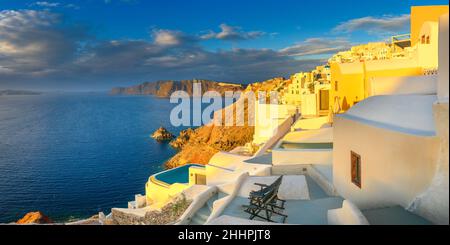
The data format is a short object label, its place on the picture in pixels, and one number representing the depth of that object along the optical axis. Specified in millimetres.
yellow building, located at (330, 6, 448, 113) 14391
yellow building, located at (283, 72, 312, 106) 45800
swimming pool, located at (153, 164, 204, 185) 19341
